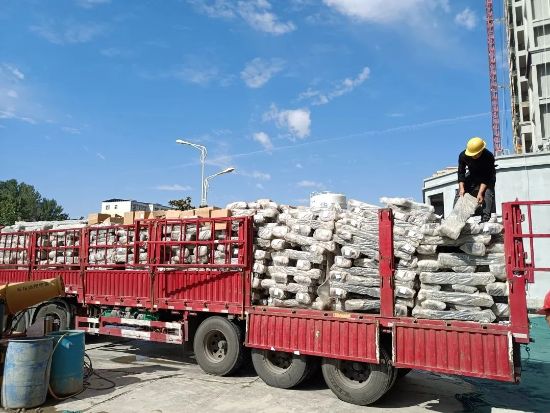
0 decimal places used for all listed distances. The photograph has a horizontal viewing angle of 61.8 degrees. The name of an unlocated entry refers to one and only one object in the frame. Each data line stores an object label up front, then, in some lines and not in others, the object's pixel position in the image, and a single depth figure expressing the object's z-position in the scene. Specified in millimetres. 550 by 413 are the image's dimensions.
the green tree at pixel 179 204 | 32938
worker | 7090
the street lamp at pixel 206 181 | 24589
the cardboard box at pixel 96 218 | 11094
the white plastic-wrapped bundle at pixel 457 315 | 6059
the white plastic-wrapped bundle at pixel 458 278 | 6094
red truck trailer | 5969
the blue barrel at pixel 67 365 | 7285
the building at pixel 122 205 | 76100
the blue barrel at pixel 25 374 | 6812
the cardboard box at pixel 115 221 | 10664
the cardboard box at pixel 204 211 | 9033
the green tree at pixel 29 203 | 65950
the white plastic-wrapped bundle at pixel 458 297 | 6082
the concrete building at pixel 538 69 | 37062
